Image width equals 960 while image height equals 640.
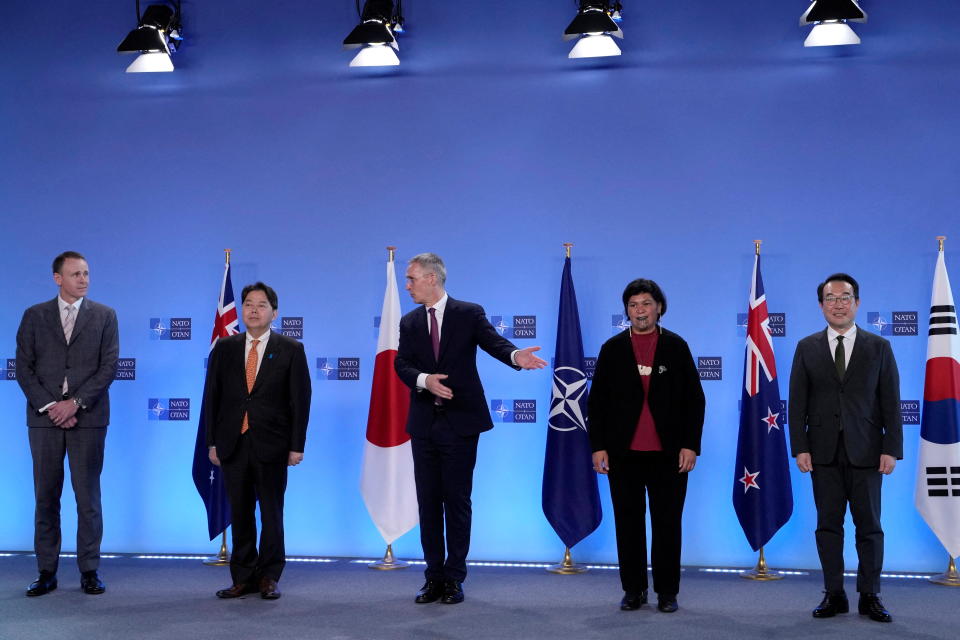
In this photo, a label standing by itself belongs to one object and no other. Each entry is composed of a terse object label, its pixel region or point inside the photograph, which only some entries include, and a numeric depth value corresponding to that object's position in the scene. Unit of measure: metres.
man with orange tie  4.77
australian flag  5.83
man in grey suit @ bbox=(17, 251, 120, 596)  4.93
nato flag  5.62
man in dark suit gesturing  4.61
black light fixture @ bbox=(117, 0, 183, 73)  6.02
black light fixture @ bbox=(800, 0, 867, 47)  5.44
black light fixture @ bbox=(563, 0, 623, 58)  5.73
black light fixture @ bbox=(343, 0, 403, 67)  5.92
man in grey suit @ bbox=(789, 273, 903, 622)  4.38
